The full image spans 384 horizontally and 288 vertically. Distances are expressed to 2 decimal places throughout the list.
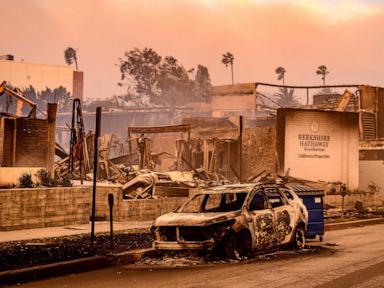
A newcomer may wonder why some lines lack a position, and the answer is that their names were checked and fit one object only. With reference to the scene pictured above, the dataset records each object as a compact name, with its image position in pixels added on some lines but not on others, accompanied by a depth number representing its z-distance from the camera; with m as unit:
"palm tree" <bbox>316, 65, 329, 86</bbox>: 117.61
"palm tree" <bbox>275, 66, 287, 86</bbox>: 130.12
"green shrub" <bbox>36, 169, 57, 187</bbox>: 21.23
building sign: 35.03
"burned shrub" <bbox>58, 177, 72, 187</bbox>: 21.54
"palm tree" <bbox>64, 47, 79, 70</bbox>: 118.79
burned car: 12.95
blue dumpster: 17.30
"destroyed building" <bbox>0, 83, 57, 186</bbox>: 23.97
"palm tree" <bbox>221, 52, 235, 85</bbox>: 123.97
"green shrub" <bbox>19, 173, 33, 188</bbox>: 20.41
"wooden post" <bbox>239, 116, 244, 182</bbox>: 32.88
